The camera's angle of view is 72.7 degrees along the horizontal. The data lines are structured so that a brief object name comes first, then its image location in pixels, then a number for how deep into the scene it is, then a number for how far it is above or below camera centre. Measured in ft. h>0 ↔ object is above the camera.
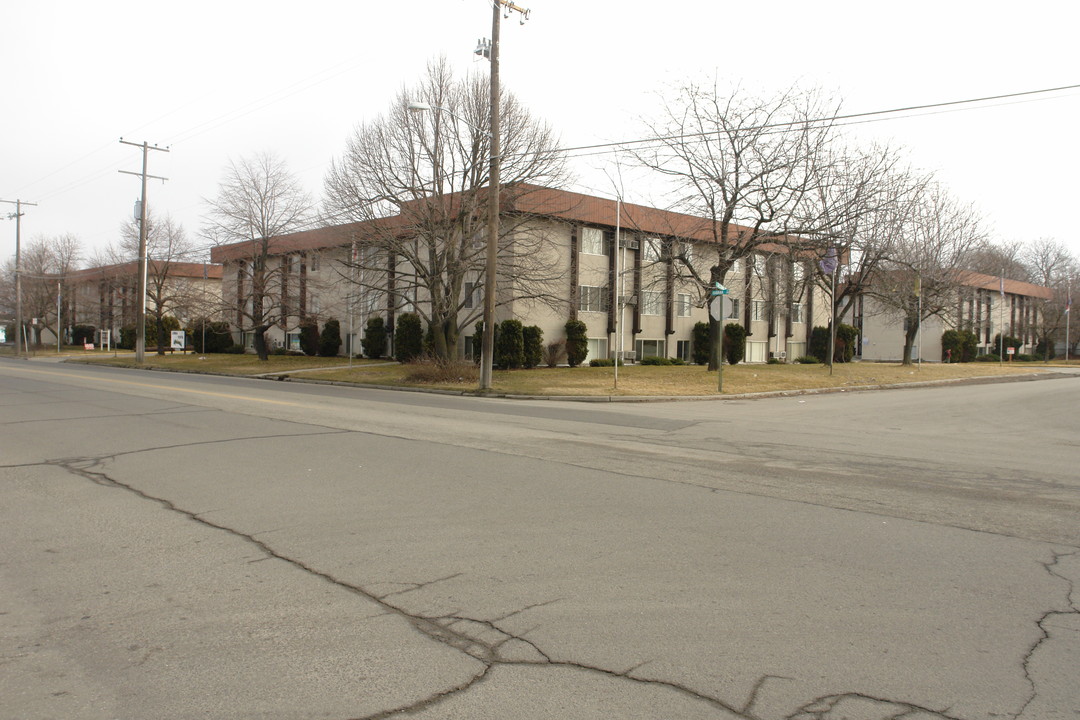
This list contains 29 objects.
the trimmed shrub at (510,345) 109.91 +0.70
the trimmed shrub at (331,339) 151.33 +1.53
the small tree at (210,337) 175.63 +1.77
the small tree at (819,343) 170.09 +2.95
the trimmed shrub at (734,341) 146.41 +2.59
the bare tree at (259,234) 131.23 +19.85
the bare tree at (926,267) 130.72 +17.33
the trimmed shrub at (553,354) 118.93 -0.55
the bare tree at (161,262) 168.35 +19.52
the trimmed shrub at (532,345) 113.19 +0.80
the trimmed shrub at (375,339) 137.85 +1.53
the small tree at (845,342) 163.63 +3.12
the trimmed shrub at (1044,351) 221.46 +2.86
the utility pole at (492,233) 73.00 +11.93
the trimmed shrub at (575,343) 120.67 +1.31
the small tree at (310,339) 154.81 +1.46
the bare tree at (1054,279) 218.18 +29.11
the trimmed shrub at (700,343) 142.51 +2.01
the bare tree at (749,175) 91.66 +22.71
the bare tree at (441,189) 90.43 +20.10
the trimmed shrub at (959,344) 192.34 +3.72
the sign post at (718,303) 75.92 +5.26
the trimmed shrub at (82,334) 251.64 +2.66
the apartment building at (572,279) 99.55 +11.62
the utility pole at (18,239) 183.32 +25.95
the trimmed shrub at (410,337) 123.24 +1.81
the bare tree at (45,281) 224.53 +18.30
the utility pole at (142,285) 134.21 +10.93
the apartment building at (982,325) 194.84 +10.24
